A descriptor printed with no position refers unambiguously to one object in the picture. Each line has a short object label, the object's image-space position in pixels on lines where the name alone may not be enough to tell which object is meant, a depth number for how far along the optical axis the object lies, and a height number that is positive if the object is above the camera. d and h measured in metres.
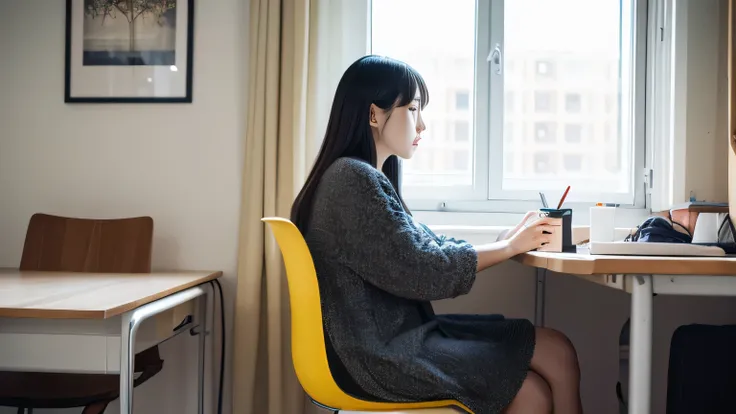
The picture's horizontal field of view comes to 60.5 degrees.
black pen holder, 1.39 -0.02
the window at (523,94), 2.32 +0.44
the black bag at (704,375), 1.41 -0.36
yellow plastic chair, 1.23 -0.25
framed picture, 2.20 +0.54
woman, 1.24 -0.20
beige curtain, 2.03 +0.11
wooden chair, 2.00 -0.13
